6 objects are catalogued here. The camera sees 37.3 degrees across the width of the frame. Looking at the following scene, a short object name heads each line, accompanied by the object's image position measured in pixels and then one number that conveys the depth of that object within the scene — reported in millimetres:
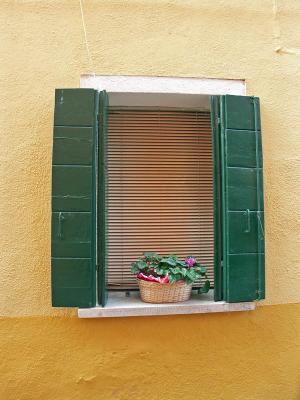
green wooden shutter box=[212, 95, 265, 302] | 3215
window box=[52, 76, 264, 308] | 3092
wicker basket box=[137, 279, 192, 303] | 3215
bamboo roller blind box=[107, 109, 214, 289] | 3588
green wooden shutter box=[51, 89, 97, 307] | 3072
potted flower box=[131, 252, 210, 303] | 3191
